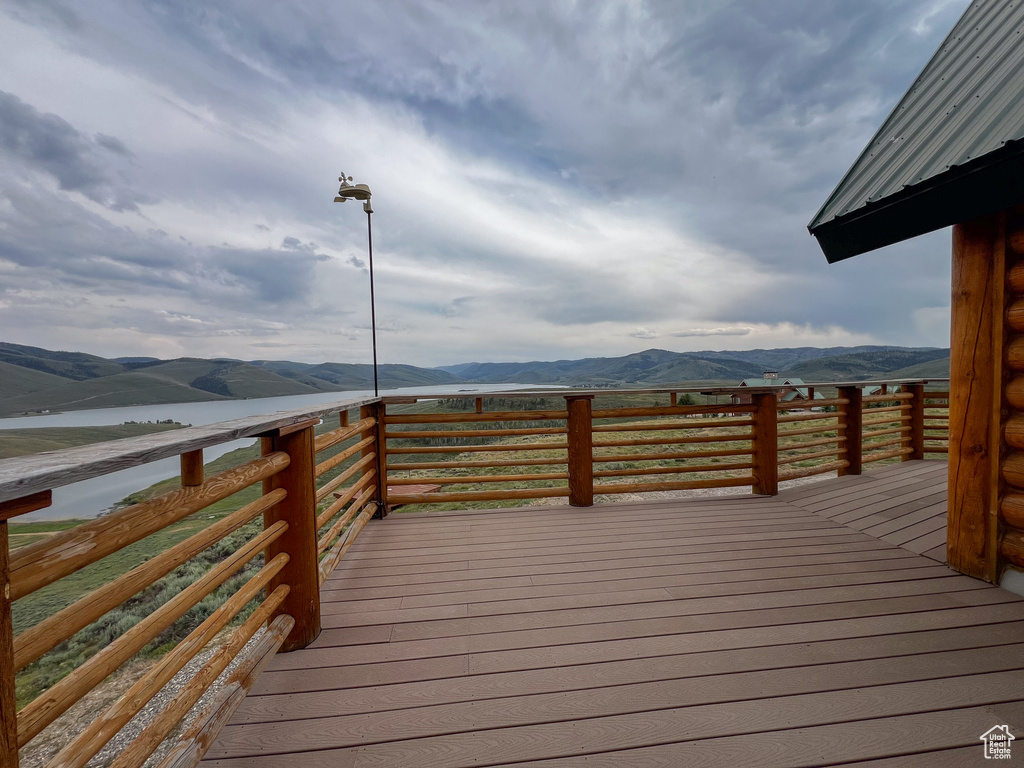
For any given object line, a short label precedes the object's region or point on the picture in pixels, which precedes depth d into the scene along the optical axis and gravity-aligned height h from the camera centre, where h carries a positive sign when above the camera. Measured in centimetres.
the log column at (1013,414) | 209 -24
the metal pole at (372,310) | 453 +81
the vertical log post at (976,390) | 216 -11
